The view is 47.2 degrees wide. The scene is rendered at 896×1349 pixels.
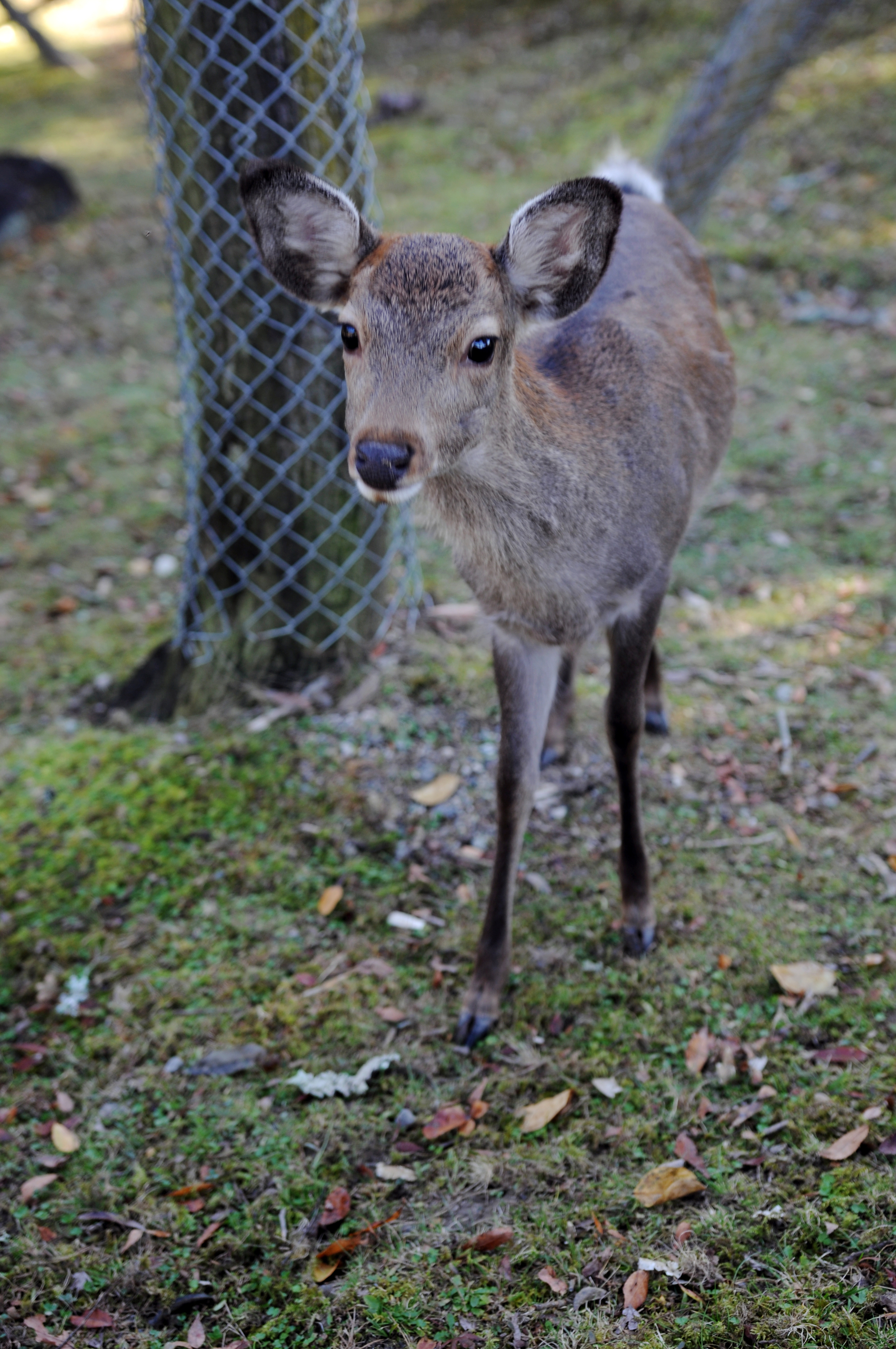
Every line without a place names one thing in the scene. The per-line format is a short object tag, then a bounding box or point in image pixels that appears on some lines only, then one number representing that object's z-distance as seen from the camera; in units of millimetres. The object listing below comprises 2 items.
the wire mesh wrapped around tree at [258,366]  3270
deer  2176
